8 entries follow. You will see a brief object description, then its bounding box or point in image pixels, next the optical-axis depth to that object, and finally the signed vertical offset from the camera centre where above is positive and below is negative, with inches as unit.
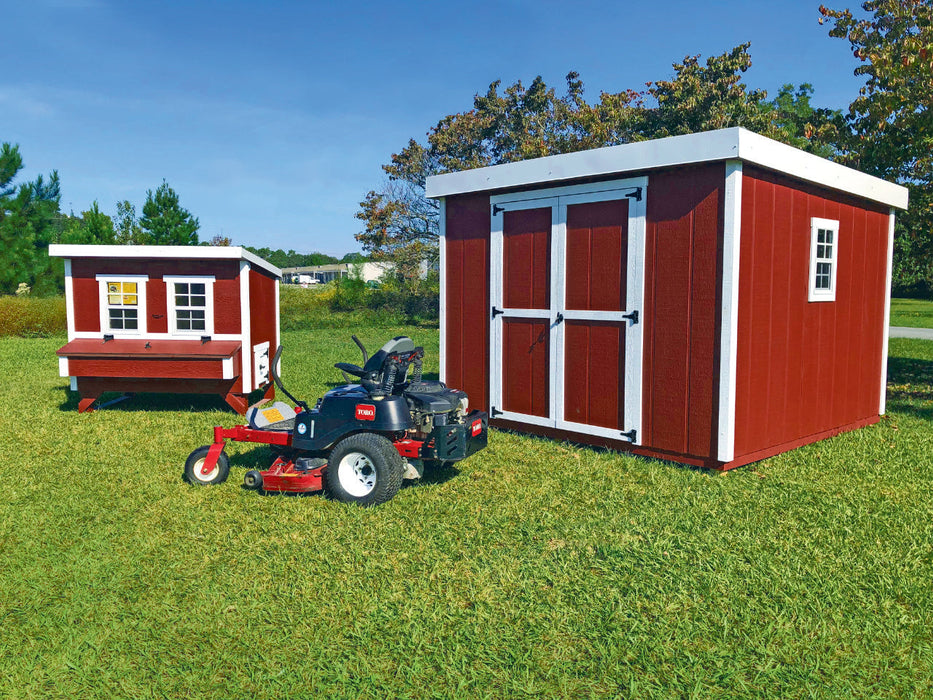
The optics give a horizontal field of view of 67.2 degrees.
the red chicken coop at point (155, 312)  382.9 -7.5
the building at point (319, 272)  3580.2 +142.7
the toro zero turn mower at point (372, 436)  221.8 -44.9
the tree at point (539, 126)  930.7 +255.7
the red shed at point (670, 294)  255.8 +3.2
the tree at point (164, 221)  1369.3 +152.2
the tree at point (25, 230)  1159.6 +114.3
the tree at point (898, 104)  429.7 +129.8
